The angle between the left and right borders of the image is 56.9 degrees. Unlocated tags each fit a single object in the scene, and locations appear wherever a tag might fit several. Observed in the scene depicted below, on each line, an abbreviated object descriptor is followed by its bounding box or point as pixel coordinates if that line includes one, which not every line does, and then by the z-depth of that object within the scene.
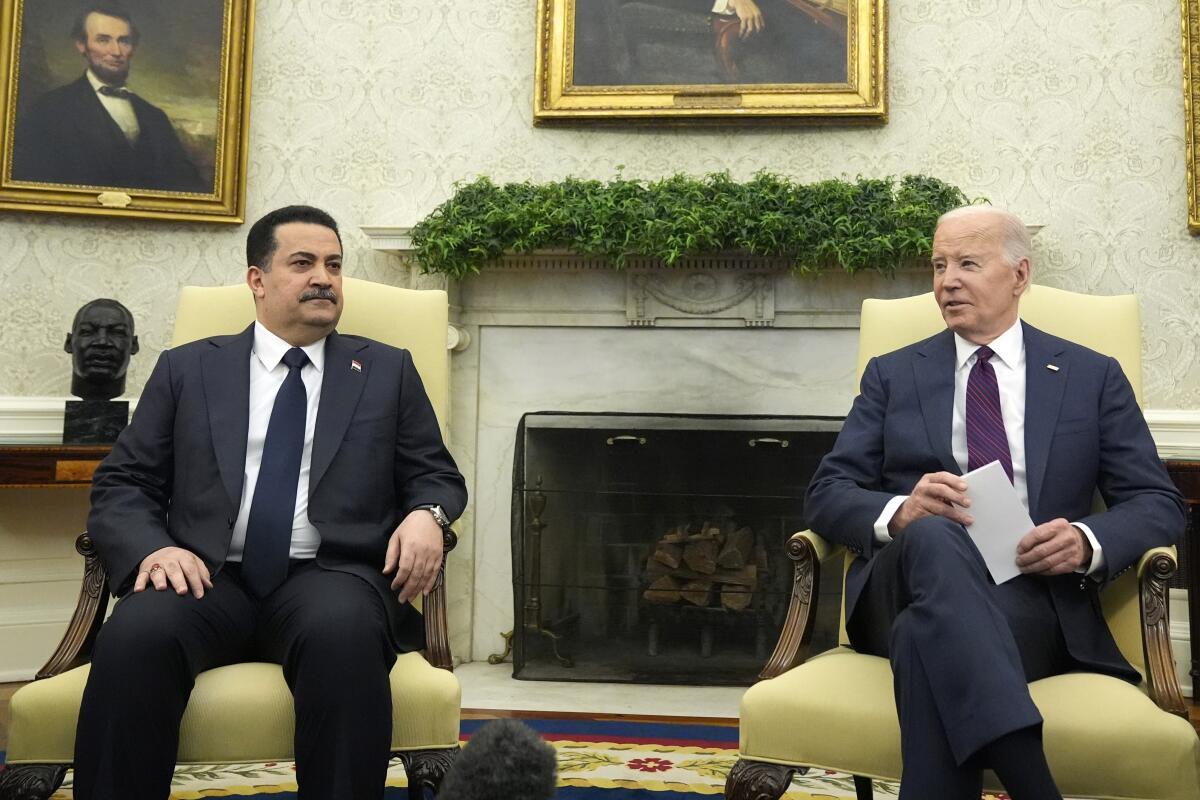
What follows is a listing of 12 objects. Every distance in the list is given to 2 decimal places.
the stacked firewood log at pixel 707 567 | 4.39
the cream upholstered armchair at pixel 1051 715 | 1.85
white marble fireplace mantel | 4.48
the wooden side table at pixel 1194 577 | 3.96
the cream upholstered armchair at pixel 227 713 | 2.00
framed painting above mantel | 4.52
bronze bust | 4.14
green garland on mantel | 4.16
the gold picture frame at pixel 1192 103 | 4.33
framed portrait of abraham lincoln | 4.52
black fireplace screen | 4.40
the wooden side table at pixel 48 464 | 3.84
